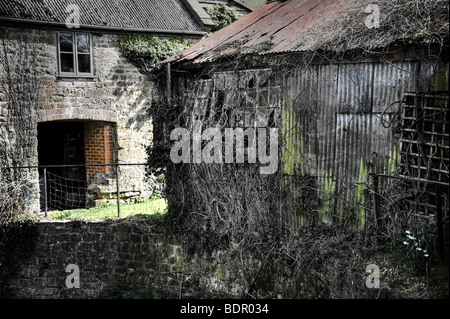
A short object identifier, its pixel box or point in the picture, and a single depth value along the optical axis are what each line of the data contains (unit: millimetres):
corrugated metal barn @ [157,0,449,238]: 6977
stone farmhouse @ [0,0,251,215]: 13039
